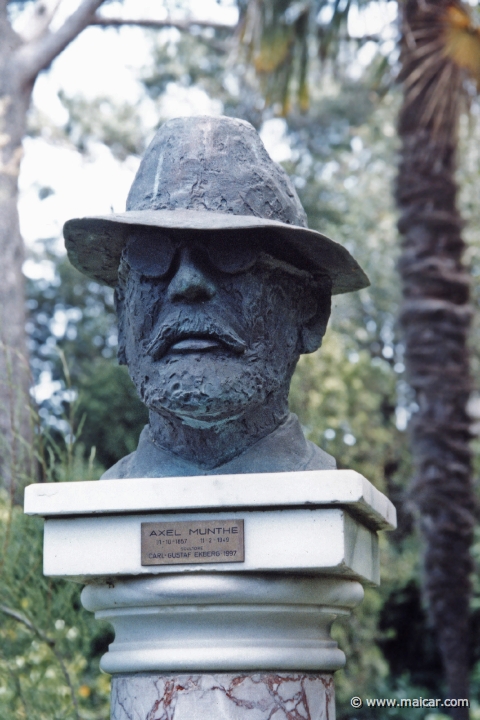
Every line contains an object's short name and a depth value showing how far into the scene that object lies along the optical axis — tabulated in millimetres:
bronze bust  2717
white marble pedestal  2508
